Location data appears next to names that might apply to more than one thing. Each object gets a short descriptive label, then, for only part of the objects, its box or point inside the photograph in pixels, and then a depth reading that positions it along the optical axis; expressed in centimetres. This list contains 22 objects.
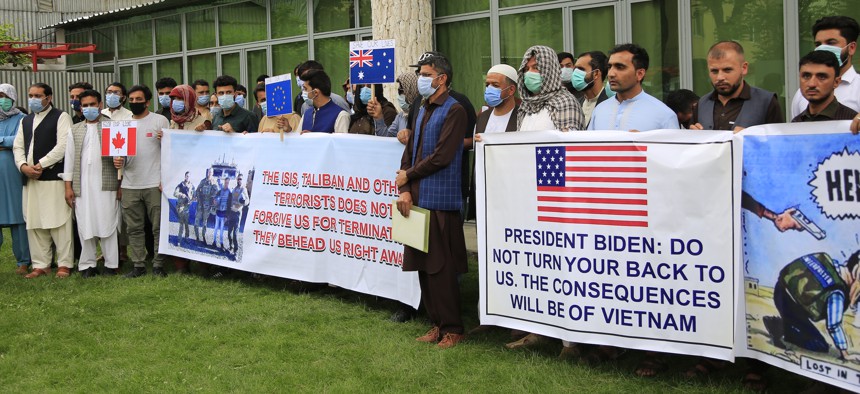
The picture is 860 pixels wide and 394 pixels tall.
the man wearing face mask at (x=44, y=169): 987
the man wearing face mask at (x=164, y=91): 1094
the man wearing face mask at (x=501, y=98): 655
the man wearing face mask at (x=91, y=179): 968
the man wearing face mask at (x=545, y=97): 616
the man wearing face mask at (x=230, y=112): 951
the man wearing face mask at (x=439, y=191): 656
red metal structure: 2067
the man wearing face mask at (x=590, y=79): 724
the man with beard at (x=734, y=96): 532
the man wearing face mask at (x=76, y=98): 1093
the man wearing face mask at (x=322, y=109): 839
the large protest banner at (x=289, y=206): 758
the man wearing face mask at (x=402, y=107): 818
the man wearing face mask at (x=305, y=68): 864
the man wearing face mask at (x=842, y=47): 561
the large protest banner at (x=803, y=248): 446
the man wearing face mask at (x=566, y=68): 779
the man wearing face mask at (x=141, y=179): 966
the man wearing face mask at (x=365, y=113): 866
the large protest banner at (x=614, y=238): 505
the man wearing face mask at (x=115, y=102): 976
